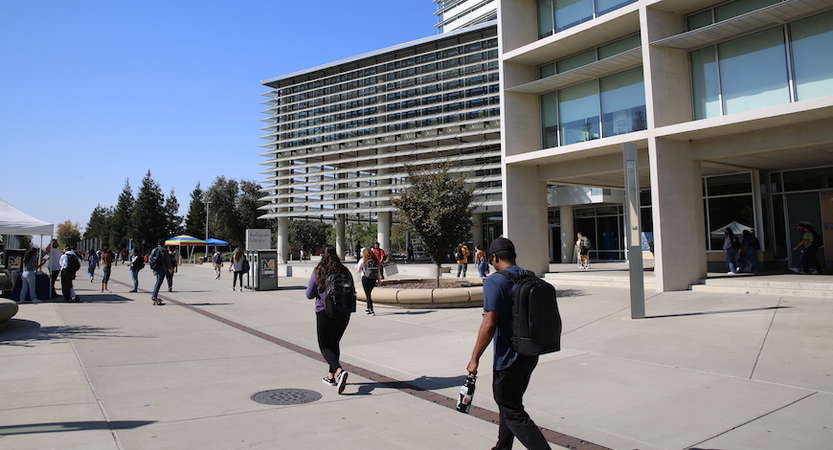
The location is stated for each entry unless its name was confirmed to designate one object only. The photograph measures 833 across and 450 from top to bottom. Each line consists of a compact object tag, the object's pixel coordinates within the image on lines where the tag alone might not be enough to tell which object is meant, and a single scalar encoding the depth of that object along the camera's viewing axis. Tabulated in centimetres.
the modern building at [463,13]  6203
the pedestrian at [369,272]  1203
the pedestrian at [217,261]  2732
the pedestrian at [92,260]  2509
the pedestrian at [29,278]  1388
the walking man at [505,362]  327
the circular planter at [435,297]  1220
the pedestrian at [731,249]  1697
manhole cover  512
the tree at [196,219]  7631
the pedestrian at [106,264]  1828
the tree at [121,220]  6994
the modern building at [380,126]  4547
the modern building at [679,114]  1346
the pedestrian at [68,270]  1394
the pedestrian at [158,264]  1388
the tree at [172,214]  7072
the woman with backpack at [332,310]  570
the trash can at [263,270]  1838
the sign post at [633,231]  1015
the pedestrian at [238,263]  1859
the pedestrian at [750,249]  1655
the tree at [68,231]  11456
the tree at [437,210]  1391
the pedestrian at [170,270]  1556
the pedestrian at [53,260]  1472
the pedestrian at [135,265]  1719
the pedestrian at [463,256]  2017
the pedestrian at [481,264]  1934
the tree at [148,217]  6219
